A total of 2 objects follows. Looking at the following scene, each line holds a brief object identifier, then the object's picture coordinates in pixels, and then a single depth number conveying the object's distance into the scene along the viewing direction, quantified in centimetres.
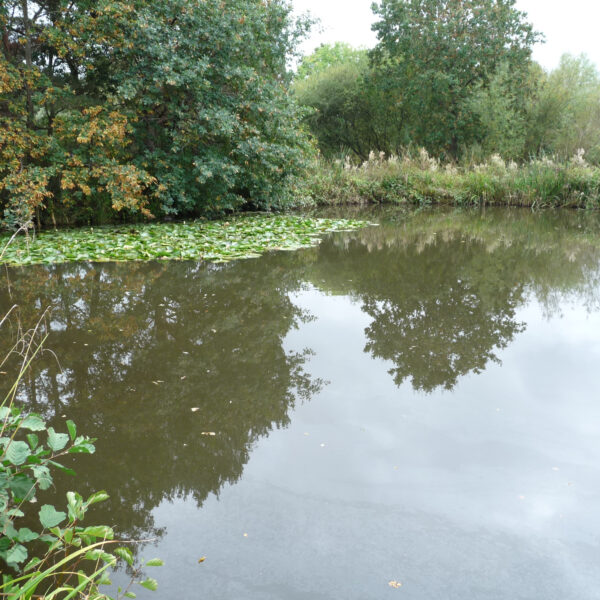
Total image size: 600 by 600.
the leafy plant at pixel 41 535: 164
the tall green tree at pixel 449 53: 2145
